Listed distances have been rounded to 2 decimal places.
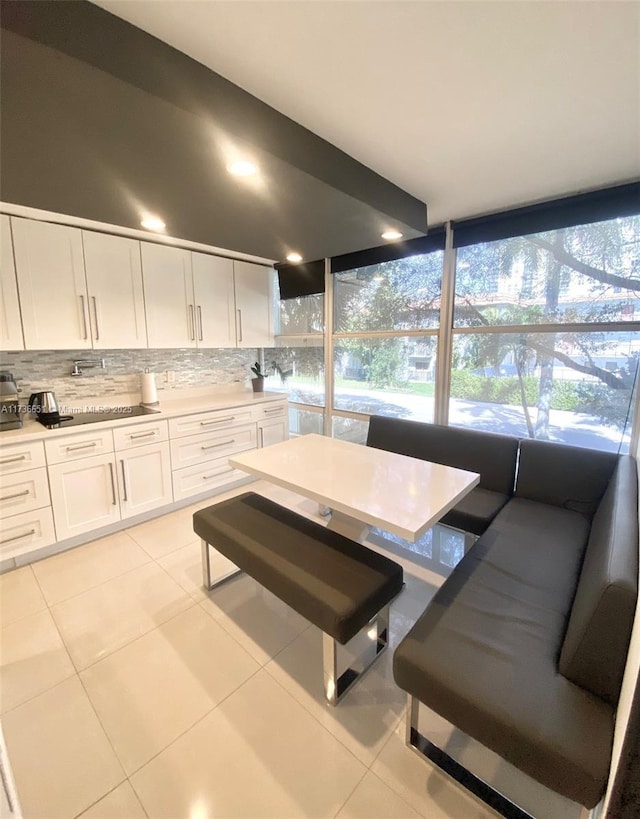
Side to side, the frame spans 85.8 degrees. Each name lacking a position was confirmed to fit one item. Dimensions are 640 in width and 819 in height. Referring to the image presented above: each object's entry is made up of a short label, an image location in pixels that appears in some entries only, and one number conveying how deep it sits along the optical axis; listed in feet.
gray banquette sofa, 3.00
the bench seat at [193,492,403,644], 4.49
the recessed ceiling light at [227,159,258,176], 4.75
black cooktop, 8.09
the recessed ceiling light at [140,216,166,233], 7.01
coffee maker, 7.60
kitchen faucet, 9.28
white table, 4.87
